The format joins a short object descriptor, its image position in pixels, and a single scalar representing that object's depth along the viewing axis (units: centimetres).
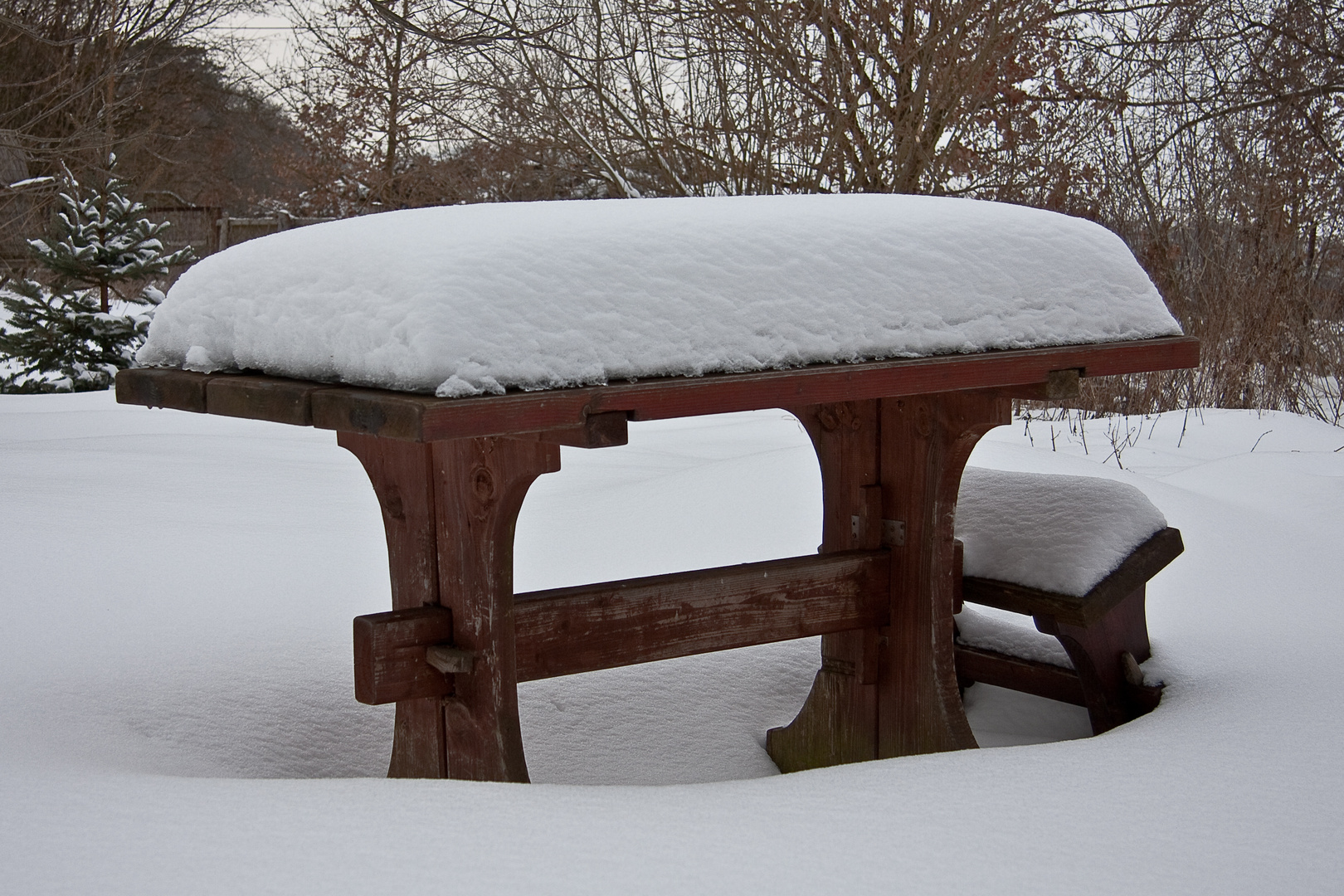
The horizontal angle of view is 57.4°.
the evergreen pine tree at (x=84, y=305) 938
